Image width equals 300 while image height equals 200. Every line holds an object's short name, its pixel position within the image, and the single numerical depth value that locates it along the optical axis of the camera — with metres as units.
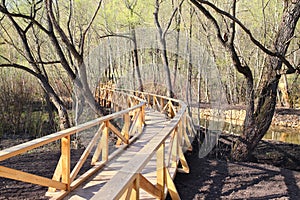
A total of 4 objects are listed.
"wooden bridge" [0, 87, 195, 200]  2.10
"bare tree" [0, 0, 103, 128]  7.62
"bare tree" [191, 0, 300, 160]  5.96
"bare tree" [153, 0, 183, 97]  11.93
